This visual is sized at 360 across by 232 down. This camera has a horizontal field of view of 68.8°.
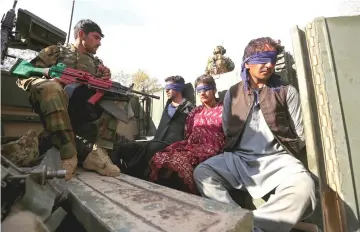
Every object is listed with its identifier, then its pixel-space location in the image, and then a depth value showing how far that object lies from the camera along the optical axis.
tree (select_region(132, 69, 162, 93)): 29.37
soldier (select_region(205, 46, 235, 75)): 4.30
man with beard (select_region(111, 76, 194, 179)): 2.76
